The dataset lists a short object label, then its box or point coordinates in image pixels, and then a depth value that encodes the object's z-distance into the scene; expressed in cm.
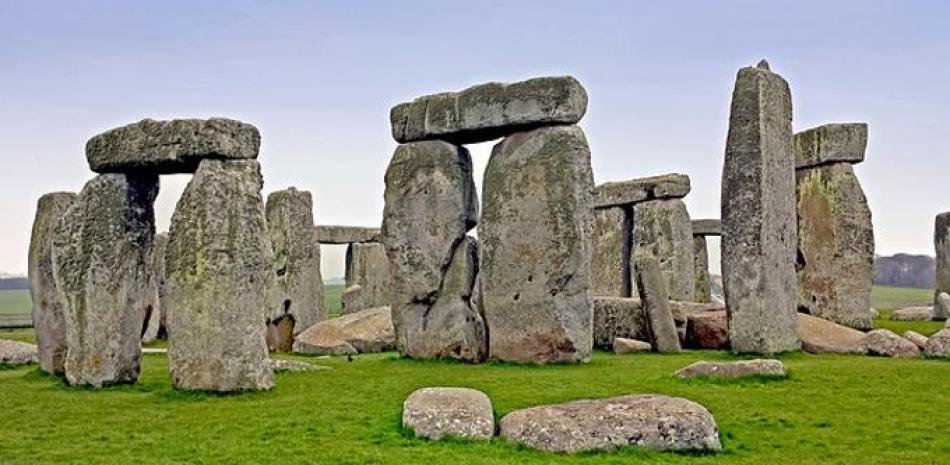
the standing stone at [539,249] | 1423
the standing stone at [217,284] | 1083
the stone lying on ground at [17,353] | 1553
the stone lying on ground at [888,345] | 1471
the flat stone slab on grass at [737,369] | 1141
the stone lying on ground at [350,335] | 1719
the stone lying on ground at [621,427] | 777
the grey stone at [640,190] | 2381
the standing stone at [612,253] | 2464
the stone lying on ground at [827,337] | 1534
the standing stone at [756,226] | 1458
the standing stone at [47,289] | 1341
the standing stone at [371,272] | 2907
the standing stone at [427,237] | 1546
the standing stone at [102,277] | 1176
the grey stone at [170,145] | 1102
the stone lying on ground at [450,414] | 810
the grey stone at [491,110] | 1443
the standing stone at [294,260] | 1928
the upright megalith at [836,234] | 1914
